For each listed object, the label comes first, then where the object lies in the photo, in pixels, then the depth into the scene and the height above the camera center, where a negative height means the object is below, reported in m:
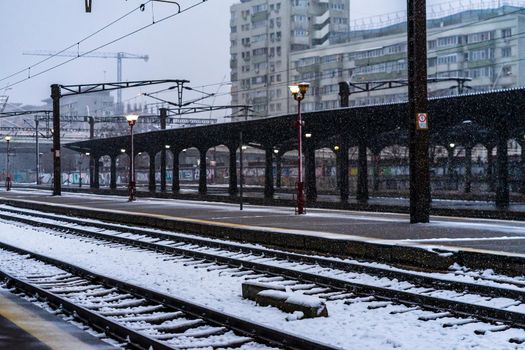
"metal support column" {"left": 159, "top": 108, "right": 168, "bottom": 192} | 50.09 +0.91
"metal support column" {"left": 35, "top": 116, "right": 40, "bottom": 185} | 77.91 +1.94
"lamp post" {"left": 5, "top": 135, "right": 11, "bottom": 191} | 59.50 -0.20
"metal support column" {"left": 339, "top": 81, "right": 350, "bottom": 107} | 37.00 +4.30
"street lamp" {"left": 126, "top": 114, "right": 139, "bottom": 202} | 33.88 +0.24
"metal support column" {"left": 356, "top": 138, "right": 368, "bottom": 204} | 35.66 +0.04
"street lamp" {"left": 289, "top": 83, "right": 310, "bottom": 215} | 23.09 +1.67
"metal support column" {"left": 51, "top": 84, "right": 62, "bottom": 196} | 40.69 +2.94
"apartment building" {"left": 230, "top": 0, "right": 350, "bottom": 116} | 114.81 +23.03
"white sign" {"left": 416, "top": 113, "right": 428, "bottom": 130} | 17.67 +1.33
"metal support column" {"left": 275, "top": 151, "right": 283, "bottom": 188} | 53.09 +0.24
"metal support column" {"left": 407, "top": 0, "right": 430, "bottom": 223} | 17.67 +2.03
